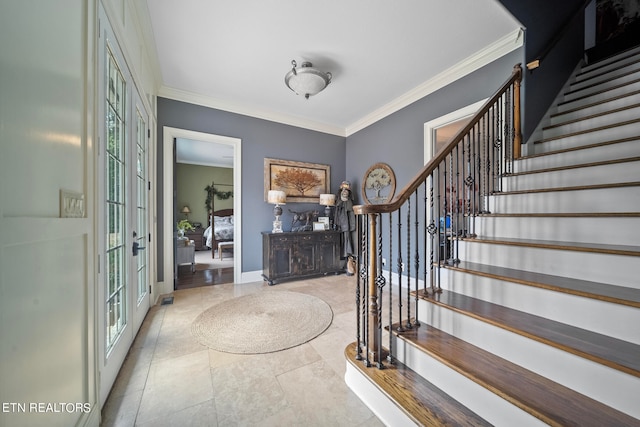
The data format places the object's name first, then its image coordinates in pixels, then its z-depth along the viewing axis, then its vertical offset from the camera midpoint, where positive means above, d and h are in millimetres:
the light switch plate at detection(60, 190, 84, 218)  946 +38
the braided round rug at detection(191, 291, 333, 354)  2008 -1103
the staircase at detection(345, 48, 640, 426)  966 -545
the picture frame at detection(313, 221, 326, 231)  4074 -229
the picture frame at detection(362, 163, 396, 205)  3732 +482
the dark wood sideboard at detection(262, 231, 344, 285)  3625 -681
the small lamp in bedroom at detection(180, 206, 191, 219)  7277 +60
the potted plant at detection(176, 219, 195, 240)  4922 -313
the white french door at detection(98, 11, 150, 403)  1363 +14
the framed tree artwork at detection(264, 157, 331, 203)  3975 +607
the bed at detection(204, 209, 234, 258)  6354 -556
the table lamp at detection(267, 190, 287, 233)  3729 +189
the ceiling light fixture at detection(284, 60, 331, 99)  2680 +1570
